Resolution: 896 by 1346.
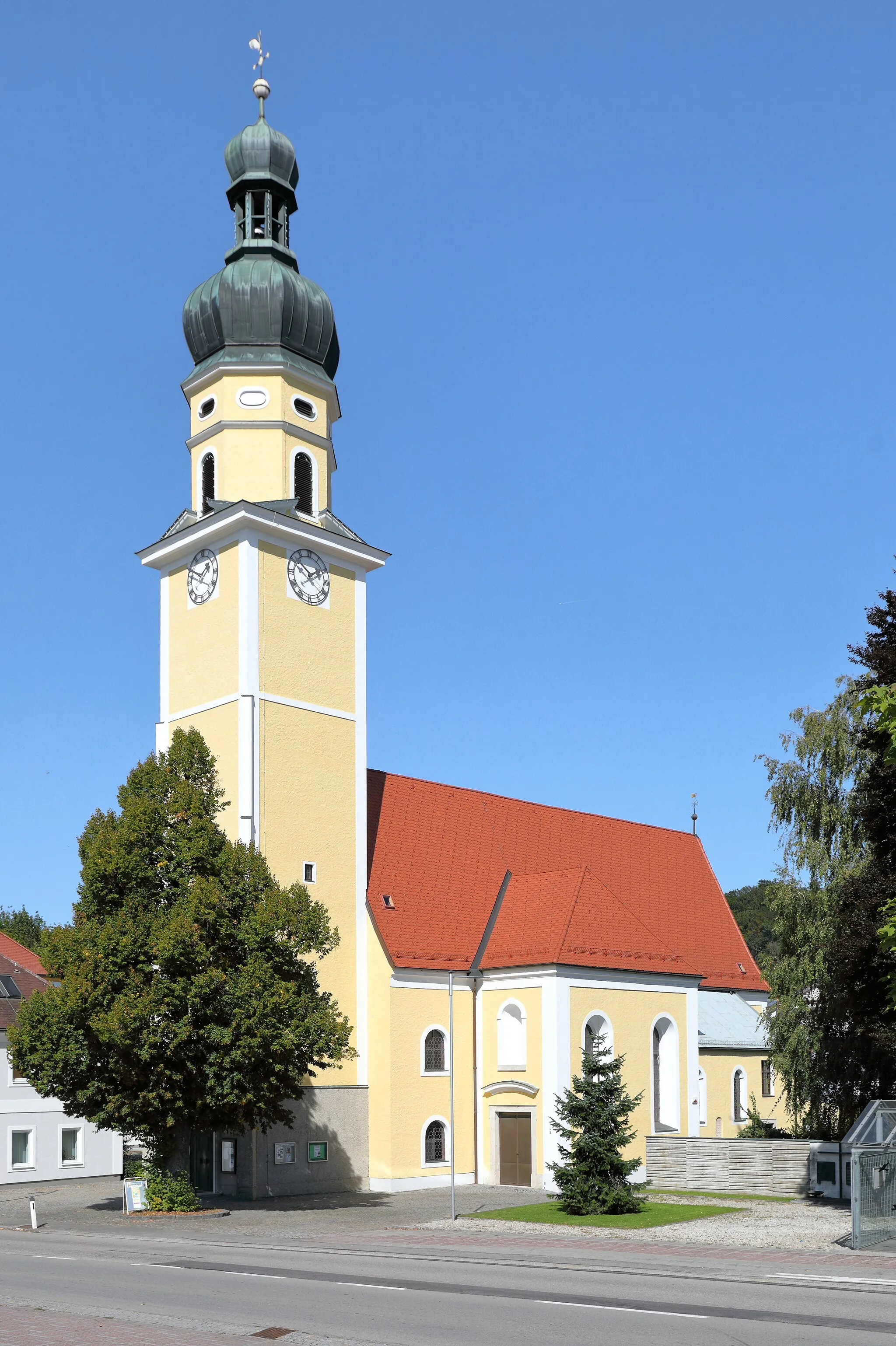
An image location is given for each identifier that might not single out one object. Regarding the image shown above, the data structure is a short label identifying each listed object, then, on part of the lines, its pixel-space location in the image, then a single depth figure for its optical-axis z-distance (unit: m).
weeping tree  28.91
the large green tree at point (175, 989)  27.44
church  34.97
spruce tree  27.75
